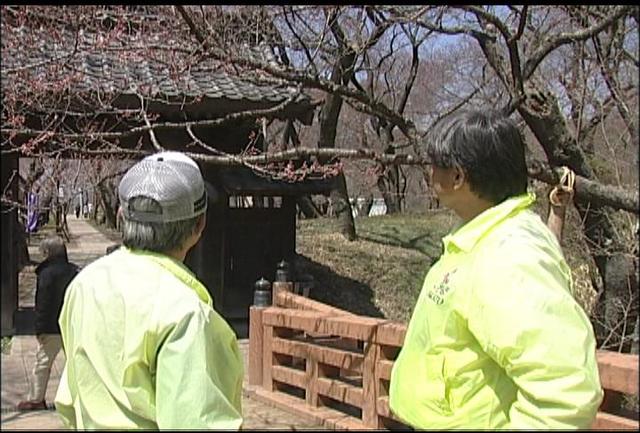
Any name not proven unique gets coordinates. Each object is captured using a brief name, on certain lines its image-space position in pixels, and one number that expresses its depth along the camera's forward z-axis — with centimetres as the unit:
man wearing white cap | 120
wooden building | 659
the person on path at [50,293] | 503
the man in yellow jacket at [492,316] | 109
